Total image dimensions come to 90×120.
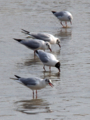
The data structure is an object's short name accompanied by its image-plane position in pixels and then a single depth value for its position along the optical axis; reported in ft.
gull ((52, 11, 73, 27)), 65.46
